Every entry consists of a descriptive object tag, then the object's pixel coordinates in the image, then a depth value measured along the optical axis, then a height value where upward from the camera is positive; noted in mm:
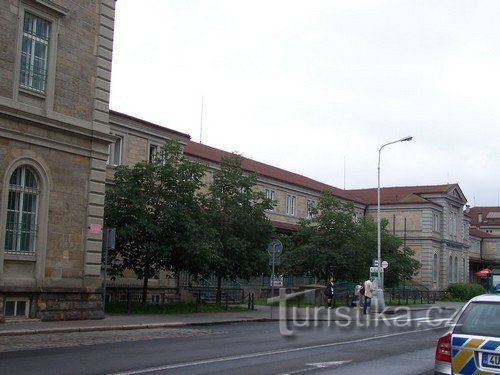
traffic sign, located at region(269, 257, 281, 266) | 27797 +232
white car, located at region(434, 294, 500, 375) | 7941 -814
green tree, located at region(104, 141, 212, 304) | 25656 +1709
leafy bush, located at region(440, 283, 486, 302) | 63938 -1850
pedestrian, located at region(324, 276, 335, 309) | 35500 -1164
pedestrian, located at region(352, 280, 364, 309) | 36278 -1529
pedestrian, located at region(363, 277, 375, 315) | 31828 -1117
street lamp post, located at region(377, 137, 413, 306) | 36956 +344
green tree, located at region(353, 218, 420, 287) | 44312 +1130
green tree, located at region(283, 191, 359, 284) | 39062 +1248
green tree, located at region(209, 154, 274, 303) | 30828 +1920
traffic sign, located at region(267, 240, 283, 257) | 27812 +721
